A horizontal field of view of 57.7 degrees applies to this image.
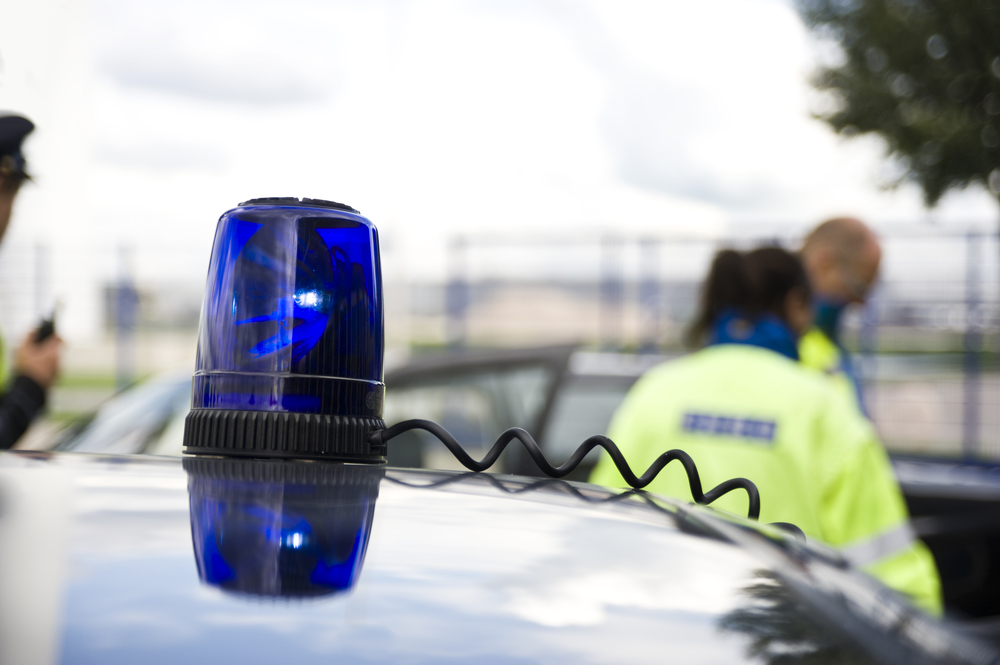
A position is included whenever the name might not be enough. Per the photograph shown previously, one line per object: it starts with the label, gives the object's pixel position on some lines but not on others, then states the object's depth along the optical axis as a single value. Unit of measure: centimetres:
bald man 383
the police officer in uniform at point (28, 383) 257
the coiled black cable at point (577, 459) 107
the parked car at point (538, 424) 346
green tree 1283
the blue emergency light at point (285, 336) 99
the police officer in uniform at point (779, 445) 221
